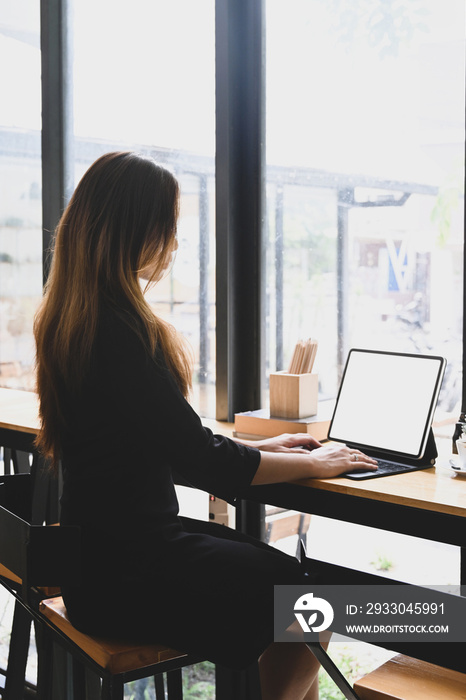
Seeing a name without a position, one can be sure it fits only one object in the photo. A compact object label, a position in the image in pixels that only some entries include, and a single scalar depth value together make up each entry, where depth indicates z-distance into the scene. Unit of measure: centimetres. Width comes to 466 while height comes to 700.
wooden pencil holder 218
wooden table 156
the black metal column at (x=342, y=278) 240
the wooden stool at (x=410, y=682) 139
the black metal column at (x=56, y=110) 329
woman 151
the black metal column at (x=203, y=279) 275
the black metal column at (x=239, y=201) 258
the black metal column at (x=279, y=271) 256
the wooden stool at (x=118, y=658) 143
